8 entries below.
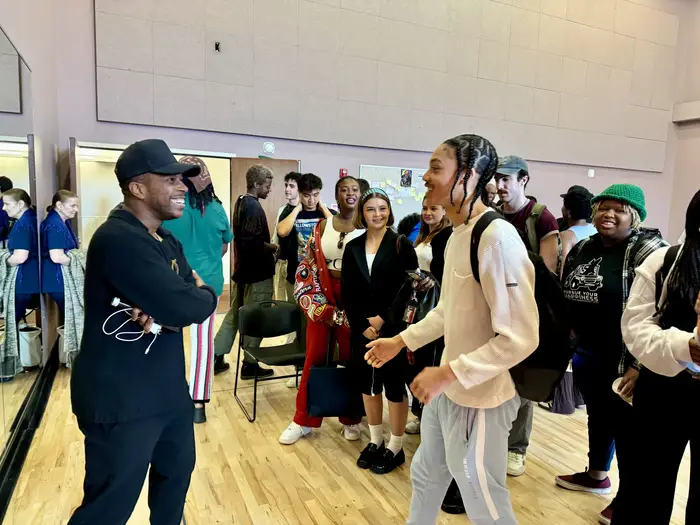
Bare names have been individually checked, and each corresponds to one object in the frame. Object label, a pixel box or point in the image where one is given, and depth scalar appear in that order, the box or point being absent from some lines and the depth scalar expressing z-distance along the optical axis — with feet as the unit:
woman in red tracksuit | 9.12
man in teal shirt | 9.22
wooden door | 19.63
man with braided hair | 4.14
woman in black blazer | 8.07
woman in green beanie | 6.40
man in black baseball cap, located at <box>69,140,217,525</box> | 4.27
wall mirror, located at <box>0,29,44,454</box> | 8.07
